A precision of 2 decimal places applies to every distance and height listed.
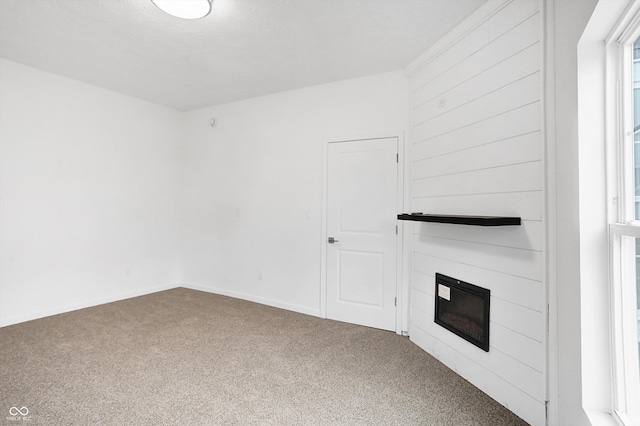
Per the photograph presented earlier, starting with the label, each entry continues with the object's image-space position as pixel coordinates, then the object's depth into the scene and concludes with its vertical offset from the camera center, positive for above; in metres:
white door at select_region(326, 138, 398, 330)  3.36 -0.13
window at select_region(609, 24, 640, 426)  1.34 -0.04
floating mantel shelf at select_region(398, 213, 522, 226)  1.97 +0.01
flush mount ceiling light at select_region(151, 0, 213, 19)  2.24 +1.48
